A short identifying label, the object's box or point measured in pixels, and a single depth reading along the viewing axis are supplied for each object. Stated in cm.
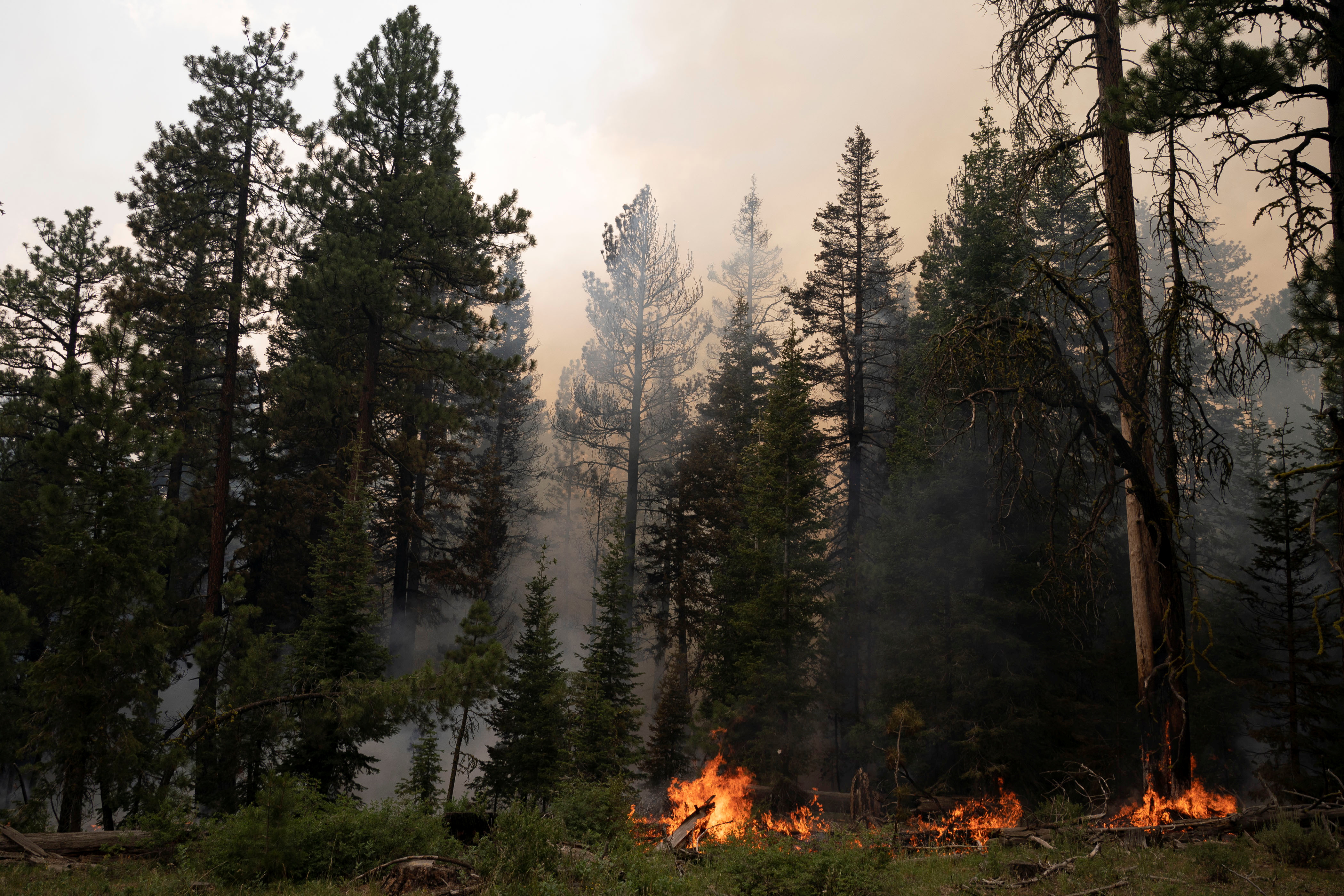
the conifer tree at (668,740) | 2003
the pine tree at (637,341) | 3058
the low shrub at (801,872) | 738
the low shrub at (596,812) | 1190
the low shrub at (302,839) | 750
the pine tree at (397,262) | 1792
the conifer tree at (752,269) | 3903
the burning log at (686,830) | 1107
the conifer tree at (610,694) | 1645
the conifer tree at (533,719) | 1700
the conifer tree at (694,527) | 2445
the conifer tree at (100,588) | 1095
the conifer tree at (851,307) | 2536
